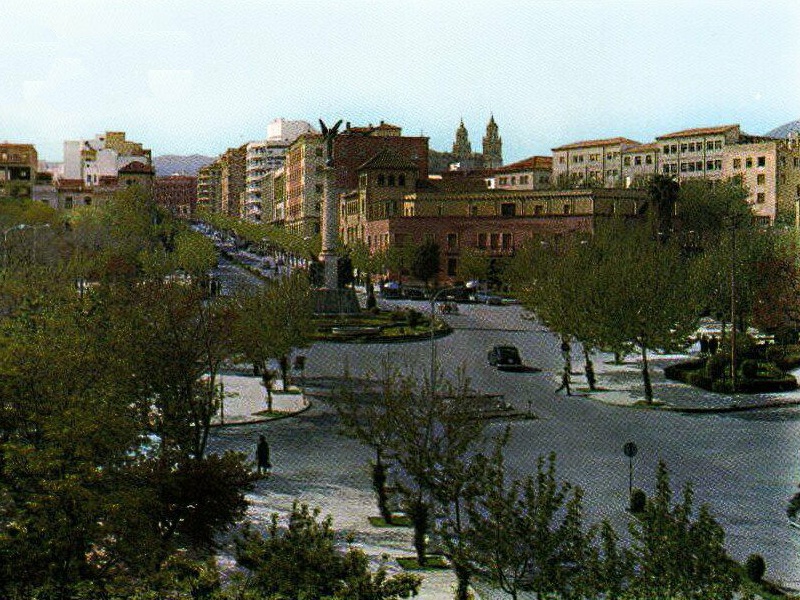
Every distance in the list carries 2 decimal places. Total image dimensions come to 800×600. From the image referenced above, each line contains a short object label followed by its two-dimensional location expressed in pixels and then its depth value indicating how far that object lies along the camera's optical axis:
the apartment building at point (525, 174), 173.75
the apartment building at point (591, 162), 165.25
